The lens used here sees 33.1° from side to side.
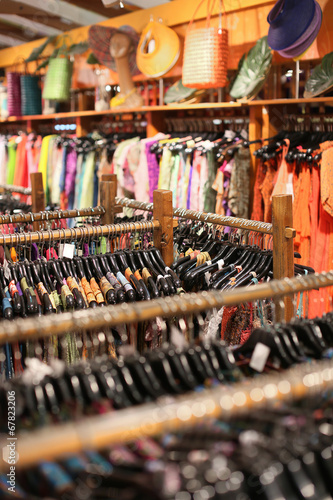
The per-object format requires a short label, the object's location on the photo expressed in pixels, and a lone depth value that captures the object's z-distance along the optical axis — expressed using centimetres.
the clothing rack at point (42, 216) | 232
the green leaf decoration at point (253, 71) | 382
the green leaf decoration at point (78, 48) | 573
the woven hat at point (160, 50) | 430
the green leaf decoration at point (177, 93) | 446
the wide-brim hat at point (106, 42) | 497
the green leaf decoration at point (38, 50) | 639
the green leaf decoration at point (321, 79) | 342
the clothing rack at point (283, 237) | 195
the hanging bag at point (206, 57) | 362
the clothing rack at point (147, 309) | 98
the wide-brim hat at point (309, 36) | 330
